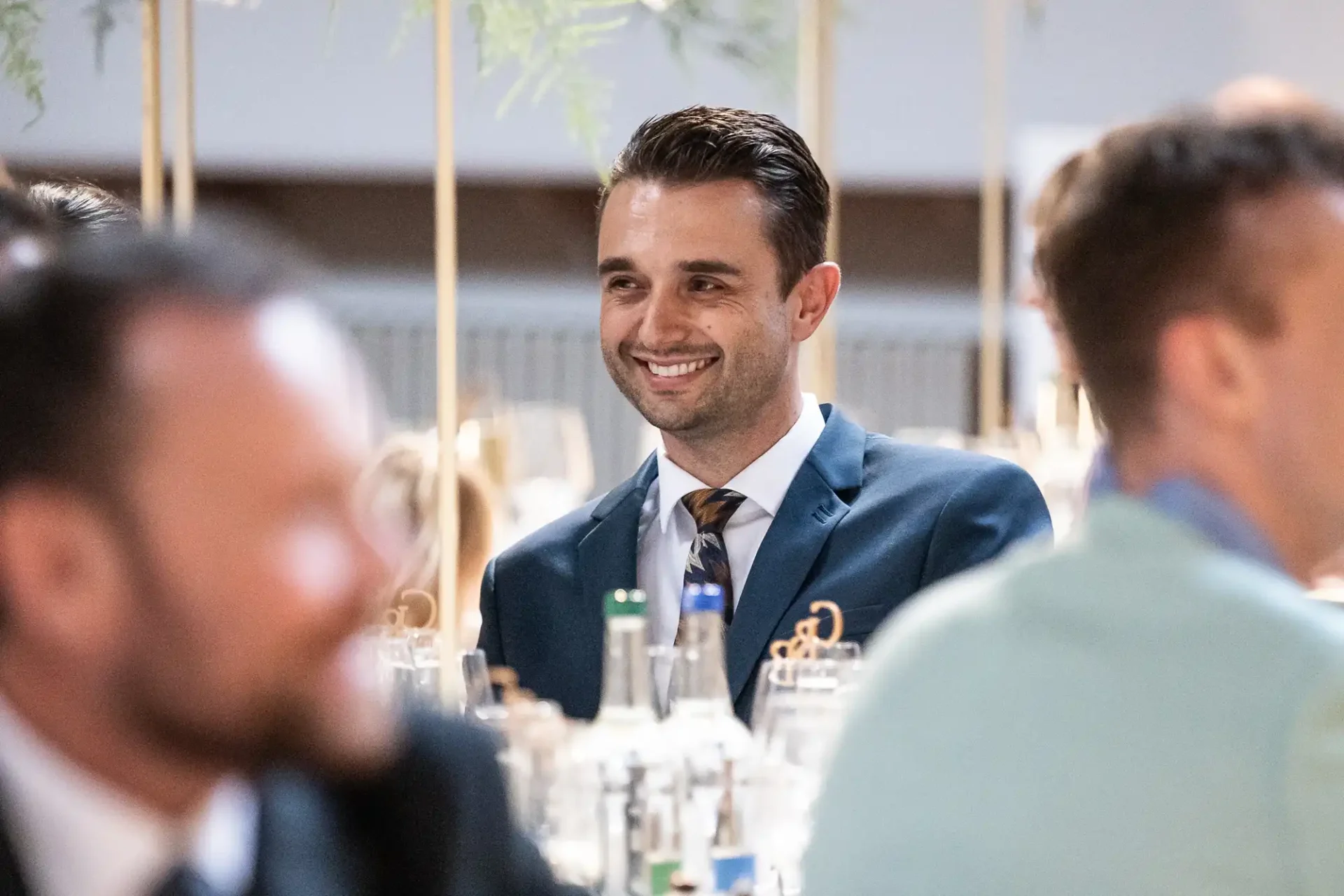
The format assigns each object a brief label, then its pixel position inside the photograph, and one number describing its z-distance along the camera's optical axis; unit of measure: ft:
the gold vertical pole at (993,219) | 37.73
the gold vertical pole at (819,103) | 26.58
